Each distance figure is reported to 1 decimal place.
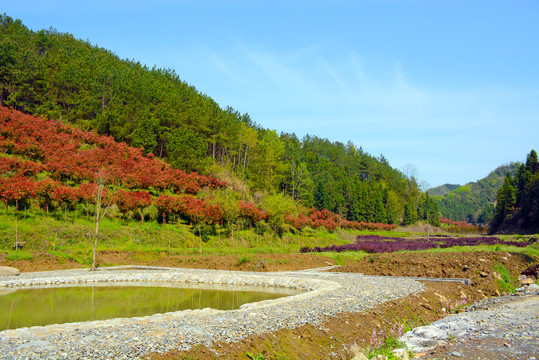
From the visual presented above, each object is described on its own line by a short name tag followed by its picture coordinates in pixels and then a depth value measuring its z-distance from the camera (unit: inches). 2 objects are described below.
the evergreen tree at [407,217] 3112.7
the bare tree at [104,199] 983.3
